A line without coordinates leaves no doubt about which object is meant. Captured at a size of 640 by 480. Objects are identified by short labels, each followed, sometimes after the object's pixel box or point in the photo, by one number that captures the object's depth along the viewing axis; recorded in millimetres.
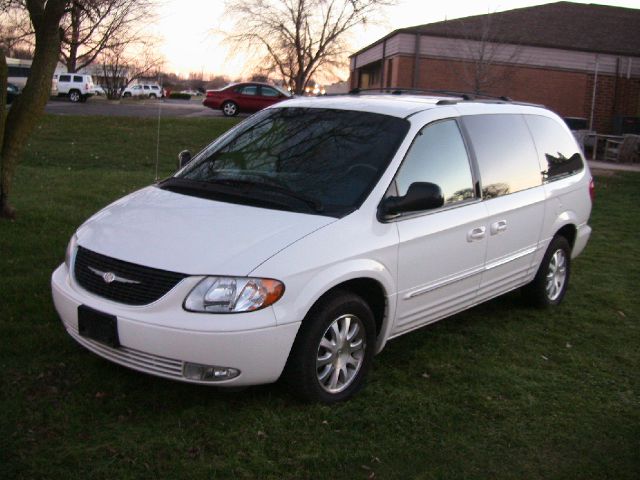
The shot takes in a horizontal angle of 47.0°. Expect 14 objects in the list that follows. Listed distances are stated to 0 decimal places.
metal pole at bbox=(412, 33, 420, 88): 28031
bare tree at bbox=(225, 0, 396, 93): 38188
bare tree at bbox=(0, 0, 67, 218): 7723
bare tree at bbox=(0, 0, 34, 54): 35522
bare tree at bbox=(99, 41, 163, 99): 50125
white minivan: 3676
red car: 28625
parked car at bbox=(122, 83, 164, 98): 67681
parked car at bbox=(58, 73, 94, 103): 42562
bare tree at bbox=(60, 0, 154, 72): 44331
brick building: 27875
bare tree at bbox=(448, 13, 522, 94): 25969
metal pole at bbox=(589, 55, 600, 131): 27312
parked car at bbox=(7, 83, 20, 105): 35781
